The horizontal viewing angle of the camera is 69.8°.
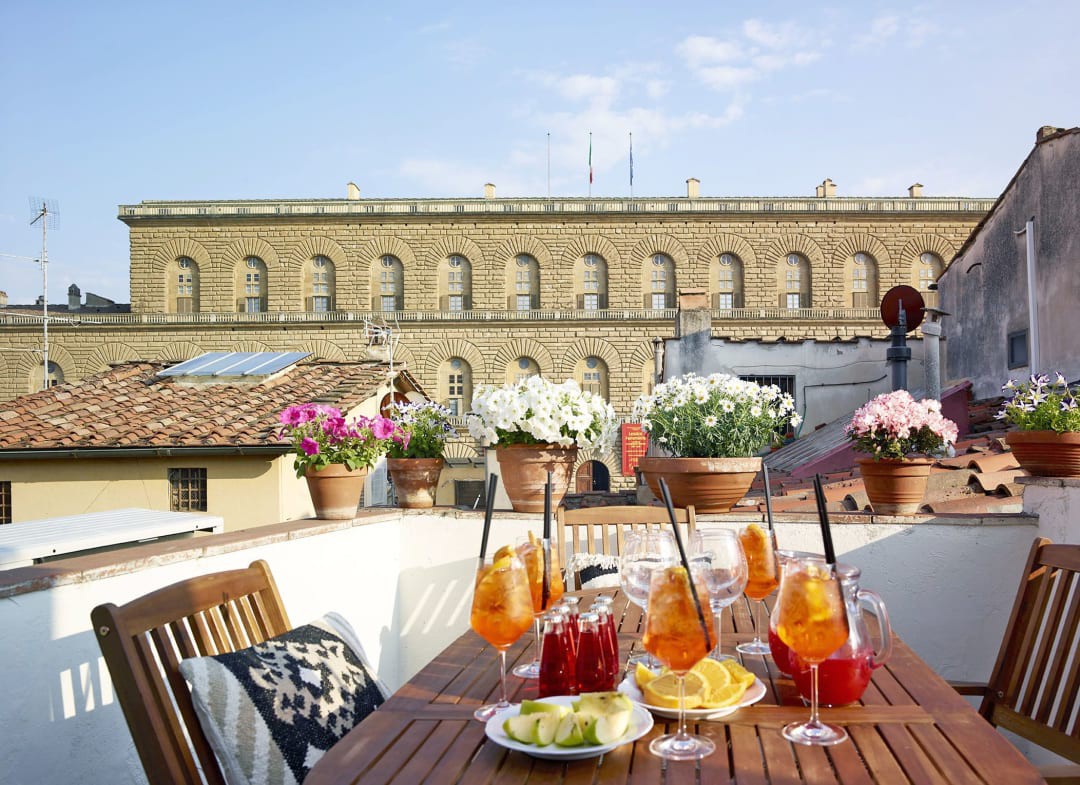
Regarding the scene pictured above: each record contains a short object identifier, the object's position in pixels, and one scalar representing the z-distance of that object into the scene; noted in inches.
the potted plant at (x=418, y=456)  137.7
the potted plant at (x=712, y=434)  124.4
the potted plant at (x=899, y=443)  122.1
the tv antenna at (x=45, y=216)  866.8
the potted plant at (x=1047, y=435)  113.1
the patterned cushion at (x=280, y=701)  50.8
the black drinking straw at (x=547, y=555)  61.9
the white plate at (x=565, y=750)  45.1
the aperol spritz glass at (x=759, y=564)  68.1
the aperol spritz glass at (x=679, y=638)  46.8
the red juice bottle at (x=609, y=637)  57.0
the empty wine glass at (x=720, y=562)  56.2
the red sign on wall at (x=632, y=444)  693.3
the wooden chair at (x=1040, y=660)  66.6
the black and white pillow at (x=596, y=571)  108.6
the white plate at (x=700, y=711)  52.0
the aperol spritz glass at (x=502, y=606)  54.8
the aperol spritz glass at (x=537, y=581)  62.4
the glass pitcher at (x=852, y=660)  50.4
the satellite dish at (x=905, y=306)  383.2
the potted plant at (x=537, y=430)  125.2
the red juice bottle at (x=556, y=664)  56.7
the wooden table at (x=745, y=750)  43.5
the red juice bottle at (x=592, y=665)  56.6
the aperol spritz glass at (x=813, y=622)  47.9
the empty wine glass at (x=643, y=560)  57.1
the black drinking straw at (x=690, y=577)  46.9
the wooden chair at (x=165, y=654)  46.3
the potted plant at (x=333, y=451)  125.7
